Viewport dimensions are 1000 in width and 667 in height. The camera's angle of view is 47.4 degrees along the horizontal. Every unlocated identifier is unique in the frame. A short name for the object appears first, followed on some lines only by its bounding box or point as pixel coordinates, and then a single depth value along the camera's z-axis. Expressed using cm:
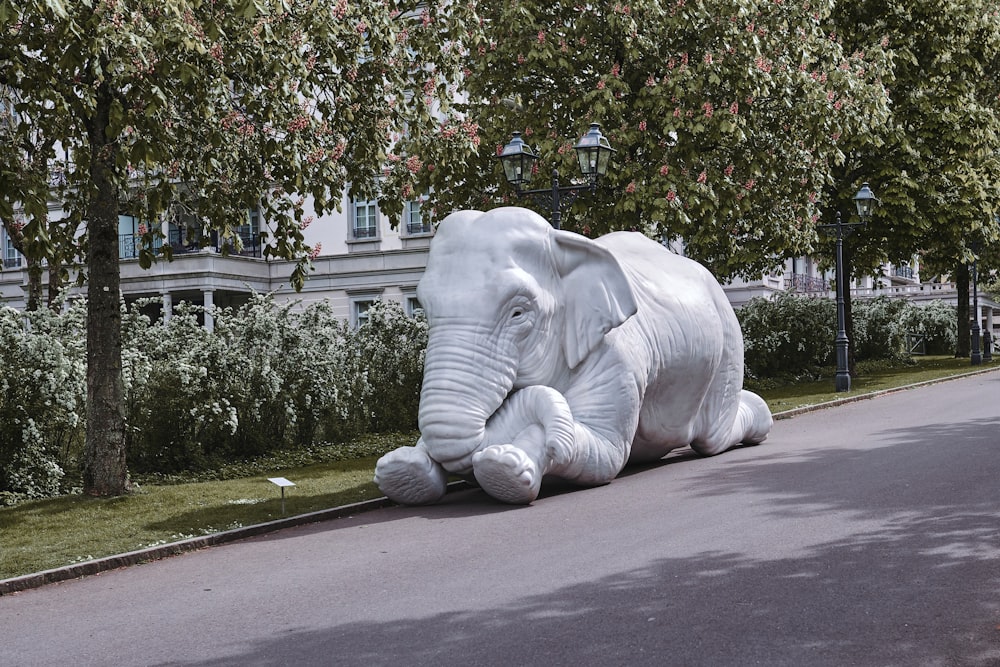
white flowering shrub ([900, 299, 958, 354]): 5238
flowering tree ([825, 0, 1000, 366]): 2775
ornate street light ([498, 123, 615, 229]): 1617
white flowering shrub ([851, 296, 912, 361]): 4025
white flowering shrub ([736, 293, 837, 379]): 3095
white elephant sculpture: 973
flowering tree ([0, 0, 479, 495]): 977
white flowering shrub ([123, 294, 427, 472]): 1443
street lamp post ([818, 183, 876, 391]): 2488
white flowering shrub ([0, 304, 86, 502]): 1248
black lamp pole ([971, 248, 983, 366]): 3855
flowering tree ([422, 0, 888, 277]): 1947
